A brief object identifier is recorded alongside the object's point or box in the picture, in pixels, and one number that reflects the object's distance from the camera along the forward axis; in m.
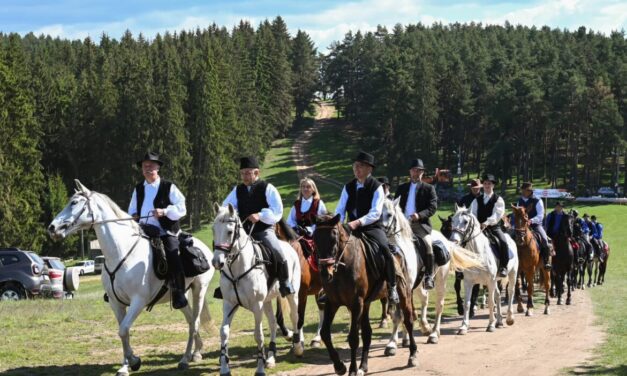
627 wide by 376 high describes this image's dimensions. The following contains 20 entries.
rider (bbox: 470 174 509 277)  17.66
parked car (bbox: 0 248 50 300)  25.00
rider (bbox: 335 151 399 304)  11.63
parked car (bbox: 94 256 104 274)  60.62
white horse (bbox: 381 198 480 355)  12.93
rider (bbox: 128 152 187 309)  11.66
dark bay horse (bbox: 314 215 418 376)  10.32
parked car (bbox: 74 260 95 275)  57.28
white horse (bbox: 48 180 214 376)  10.91
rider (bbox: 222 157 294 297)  12.03
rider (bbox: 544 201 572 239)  23.64
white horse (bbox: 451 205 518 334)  16.42
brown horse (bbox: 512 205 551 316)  19.52
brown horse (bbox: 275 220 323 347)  13.53
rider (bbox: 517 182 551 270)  20.97
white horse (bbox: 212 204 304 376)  10.68
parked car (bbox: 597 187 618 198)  85.44
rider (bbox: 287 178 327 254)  14.76
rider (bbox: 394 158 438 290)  14.26
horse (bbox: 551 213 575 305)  23.53
